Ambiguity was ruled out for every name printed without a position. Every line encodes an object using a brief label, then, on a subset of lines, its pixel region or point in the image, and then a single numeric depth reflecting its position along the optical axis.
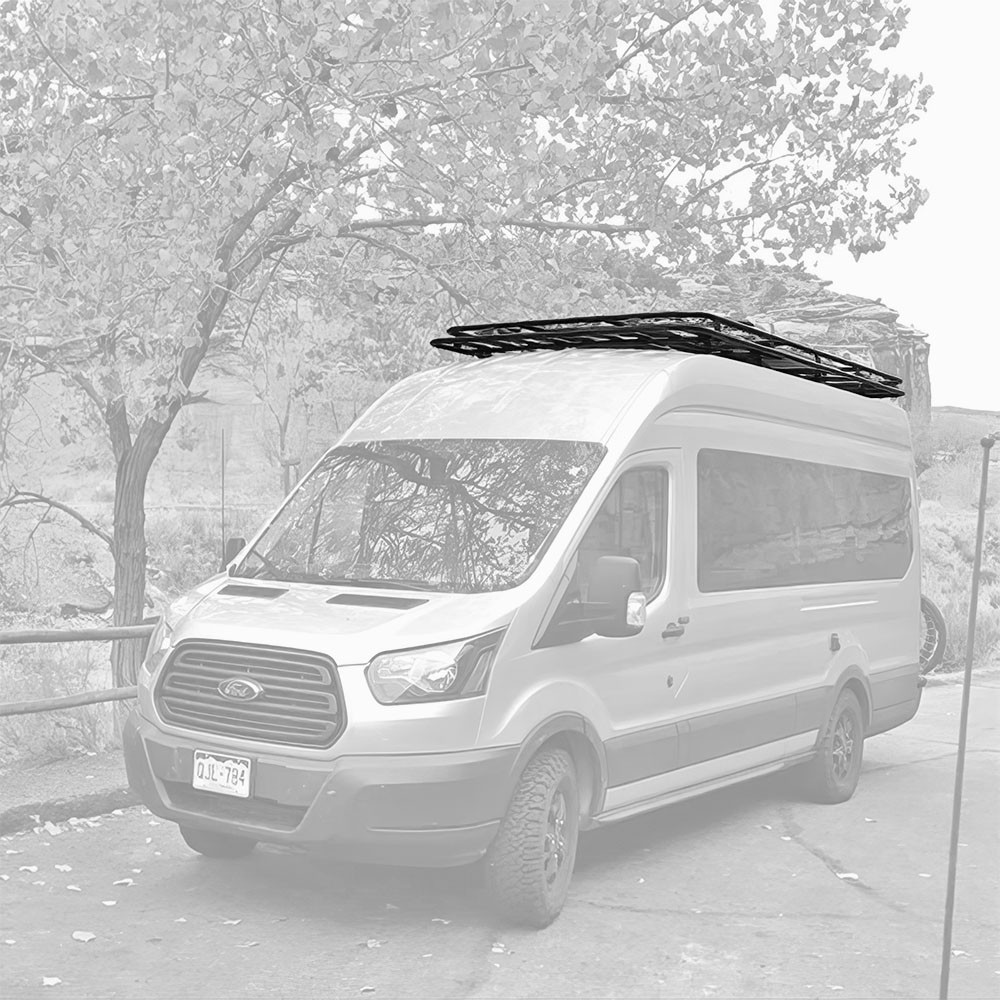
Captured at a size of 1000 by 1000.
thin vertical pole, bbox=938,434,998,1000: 5.22
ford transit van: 6.16
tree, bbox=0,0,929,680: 9.45
